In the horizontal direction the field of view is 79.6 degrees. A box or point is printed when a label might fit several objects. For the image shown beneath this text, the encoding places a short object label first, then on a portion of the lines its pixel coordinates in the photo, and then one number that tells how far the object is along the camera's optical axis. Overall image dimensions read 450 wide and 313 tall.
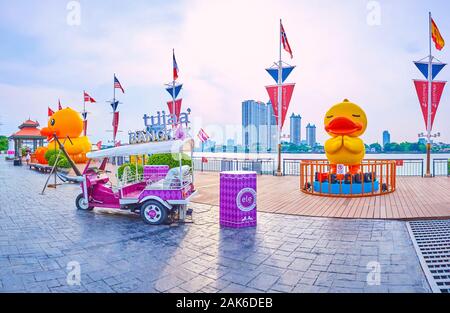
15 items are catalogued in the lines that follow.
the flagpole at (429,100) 15.29
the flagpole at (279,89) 15.82
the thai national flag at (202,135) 20.86
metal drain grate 3.69
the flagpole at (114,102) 26.36
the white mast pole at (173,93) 18.90
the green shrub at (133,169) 12.51
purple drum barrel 6.23
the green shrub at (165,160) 11.99
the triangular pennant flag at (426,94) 15.29
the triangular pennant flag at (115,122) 26.81
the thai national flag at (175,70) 18.95
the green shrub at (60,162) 20.81
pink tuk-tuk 6.60
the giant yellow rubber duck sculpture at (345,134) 9.56
